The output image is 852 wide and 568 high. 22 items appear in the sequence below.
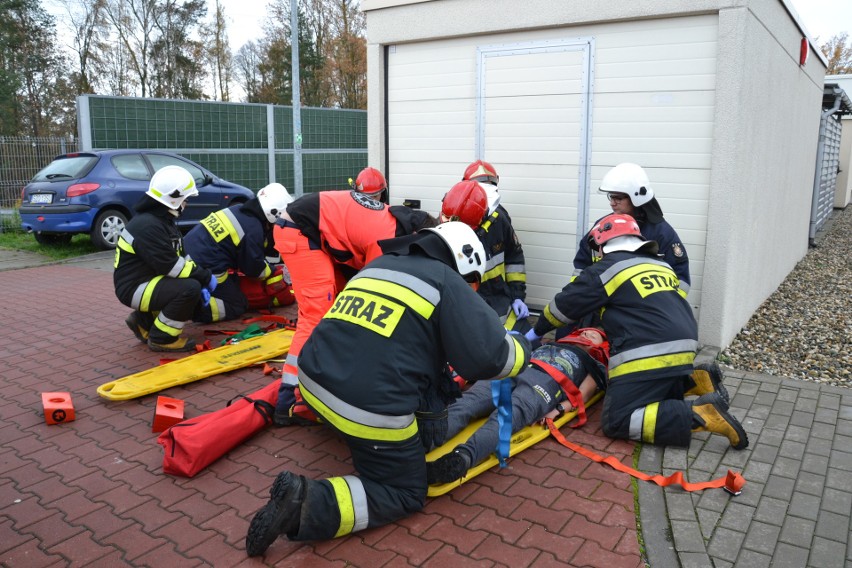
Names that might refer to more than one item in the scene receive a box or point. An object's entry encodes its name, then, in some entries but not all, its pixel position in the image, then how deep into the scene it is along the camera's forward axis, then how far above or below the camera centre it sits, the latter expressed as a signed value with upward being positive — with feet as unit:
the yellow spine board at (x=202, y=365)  17.29 -5.27
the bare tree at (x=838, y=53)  128.36 +22.41
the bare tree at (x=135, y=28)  93.15 +18.50
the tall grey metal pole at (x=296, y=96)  46.78 +4.96
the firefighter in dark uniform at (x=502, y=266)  19.70 -2.66
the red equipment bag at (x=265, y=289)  25.38 -4.32
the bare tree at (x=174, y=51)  96.78 +16.17
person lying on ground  12.80 -4.80
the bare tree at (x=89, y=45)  90.33 +15.63
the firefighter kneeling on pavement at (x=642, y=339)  14.24 -3.37
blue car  37.27 -1.50
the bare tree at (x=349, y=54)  101.45 +16.61
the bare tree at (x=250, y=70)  109.09 +15.28
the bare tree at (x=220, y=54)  104.06 +17.00
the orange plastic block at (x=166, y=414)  15.08 -5.25
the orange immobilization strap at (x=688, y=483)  12.58 -5.56
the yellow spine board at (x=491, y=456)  12.61 -5.44
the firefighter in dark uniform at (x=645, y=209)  18.17 -0.90
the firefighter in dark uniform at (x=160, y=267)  20.21 -2.90
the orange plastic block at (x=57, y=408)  15.57 -5.30
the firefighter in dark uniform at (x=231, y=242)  22.71 -2.42
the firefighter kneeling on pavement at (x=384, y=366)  10.84 -3.04
